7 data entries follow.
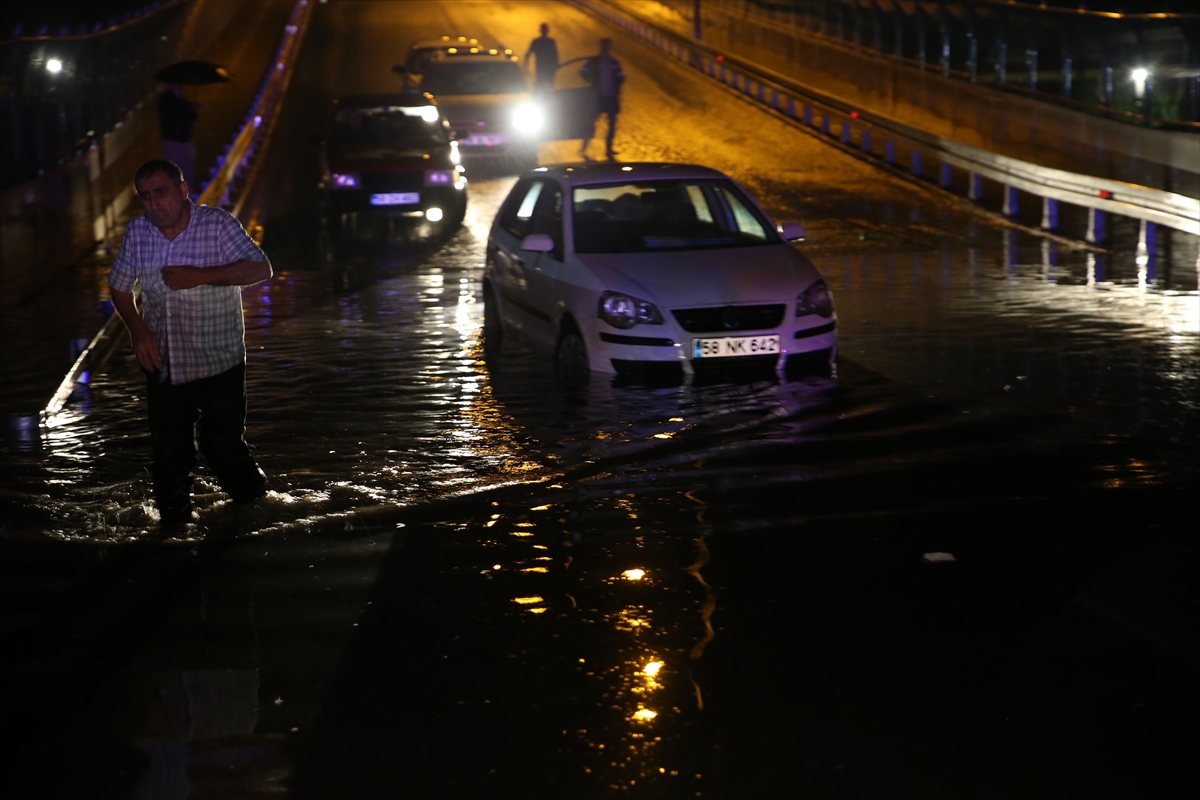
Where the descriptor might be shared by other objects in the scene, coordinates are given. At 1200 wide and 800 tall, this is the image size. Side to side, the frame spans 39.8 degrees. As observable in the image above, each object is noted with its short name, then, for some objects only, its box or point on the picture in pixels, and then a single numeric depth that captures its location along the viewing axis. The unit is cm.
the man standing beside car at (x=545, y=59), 3080
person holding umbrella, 1945
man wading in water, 685
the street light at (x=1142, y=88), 2425
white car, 1055
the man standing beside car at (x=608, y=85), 2841
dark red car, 2189
